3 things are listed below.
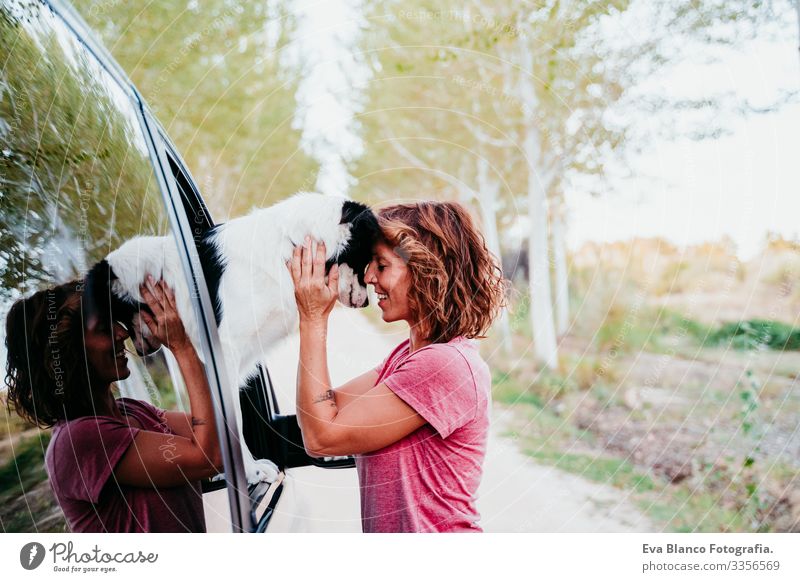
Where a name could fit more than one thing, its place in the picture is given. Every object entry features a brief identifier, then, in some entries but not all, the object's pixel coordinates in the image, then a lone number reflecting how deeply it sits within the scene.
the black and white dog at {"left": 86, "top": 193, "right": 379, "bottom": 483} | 1.82
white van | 1.86
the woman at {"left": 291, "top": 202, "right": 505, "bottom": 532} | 1.66
